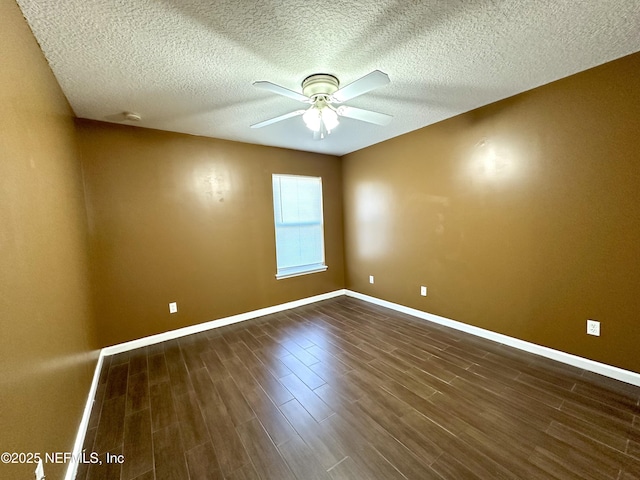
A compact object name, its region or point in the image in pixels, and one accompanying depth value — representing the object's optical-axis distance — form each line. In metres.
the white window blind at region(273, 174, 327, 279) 3.96
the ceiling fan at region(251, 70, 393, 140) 1.61
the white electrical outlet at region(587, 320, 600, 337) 2.11
